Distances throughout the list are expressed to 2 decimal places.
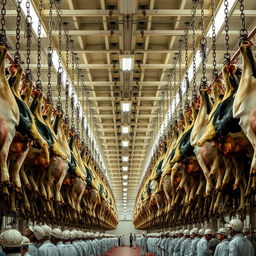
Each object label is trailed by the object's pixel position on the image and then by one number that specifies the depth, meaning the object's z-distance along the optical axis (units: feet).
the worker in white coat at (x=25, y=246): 26.14
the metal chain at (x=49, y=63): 28.40
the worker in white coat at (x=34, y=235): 33.88
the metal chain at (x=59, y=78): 35.39
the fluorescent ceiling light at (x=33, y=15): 35.69
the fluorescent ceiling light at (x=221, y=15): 36.33
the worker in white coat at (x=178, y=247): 57.99
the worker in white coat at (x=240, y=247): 33.04
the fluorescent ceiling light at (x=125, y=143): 92.73
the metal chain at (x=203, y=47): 29.90
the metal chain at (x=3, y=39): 17.09
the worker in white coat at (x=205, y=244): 42.19
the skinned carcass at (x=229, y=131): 17.09
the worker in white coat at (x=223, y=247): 36.63
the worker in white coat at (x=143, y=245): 104.47
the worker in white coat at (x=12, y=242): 22.21
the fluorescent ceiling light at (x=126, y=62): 49.78
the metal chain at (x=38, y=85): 24.70
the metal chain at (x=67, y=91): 37.59
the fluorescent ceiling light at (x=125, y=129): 81.71
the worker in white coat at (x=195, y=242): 46.80
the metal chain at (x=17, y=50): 20.74
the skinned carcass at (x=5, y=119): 15.28
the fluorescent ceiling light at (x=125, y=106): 66.90
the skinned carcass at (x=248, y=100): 14.57
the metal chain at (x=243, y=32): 17.26
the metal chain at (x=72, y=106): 42.64
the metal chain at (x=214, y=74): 22.56
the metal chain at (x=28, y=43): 23.41
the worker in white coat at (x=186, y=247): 52.63
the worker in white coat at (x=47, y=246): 35.81
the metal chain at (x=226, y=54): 20.21
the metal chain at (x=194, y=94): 26.83
